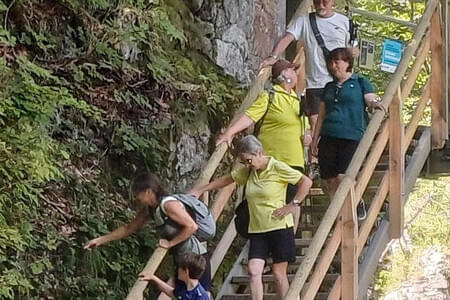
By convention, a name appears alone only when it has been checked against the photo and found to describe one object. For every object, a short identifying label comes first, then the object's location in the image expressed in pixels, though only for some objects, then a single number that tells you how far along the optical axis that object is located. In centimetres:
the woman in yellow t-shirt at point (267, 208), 1003
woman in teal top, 1152
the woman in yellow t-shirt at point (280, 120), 1114
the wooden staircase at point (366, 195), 1041
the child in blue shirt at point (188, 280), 932
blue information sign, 1633
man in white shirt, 1270
